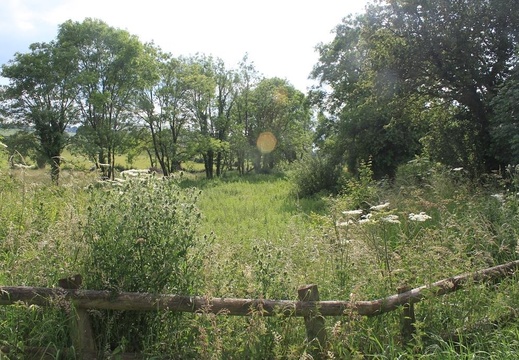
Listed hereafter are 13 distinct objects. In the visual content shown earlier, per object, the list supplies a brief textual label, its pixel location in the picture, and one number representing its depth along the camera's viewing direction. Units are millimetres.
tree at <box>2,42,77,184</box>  27047
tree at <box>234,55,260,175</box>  42219
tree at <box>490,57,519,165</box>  10195
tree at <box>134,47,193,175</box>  36219
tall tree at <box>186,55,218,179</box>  36719
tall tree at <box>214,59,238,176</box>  41406
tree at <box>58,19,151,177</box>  29344
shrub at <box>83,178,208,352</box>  3709
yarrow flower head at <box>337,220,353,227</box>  5249
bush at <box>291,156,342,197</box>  18828
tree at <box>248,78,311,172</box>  45312
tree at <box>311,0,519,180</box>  13281
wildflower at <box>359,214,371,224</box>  4924
